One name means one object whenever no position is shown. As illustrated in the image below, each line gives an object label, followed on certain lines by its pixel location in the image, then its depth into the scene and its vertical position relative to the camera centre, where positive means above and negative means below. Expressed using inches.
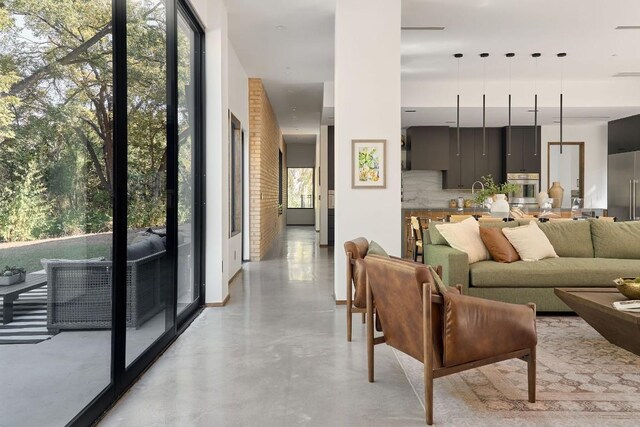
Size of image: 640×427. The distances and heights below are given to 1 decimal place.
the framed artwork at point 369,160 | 206.7 +18.2
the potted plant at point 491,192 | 300.0 +7.4
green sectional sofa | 183.3 -26.9
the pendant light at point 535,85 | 329.7 +84.5
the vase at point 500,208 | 256.7 -2.5
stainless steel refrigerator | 370.0 +13.8
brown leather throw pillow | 194.4 -16.8
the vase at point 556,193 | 330.3 +6.9
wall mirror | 446.0 +32.2
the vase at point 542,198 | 309.9 +3.3
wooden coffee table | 124.6 -29.9
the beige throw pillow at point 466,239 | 193.0 -14.2
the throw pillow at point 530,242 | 197.8 -16.0
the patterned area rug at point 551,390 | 99.7 -43.4
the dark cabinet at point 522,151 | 428.4 +45.7
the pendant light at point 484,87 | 291.0 +83.6
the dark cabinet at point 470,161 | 435.8 +37.6
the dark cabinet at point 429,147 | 426.0 +48.9
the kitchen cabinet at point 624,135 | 373.7 +54.0
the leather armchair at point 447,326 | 98.2 -25.5
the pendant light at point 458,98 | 288.5 +71.4
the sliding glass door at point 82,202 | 70.4 +0.3
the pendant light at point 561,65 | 286.5 +86.9
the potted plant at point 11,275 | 66.7 -10.1
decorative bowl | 132.6 -23.2
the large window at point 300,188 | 770.6 +24.3
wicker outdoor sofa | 82.0 -17.7
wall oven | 427.5 +16.1
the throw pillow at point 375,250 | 135.1 -13.2
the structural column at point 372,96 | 206.4 +45.1
